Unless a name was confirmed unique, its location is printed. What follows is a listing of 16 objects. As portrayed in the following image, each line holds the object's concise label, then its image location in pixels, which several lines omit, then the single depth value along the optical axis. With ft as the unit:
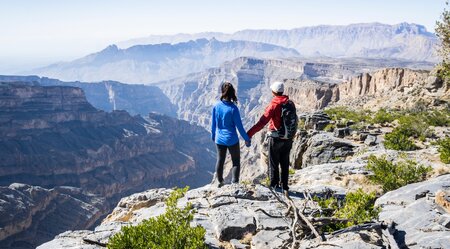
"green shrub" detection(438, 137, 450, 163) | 46.33
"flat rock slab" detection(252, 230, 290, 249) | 24.63
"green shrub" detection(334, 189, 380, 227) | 24.26
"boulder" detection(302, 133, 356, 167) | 73.20
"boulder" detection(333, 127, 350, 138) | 84.99
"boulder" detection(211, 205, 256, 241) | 27.78
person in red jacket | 35.17
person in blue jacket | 37.27
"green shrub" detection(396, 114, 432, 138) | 77.60
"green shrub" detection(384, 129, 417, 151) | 64.55
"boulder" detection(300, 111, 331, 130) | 102.83
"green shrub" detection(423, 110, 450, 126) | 91.38
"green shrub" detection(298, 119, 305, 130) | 107.94
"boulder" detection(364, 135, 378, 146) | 74.33
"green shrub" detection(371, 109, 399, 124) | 102.78
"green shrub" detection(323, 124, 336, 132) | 97.03
